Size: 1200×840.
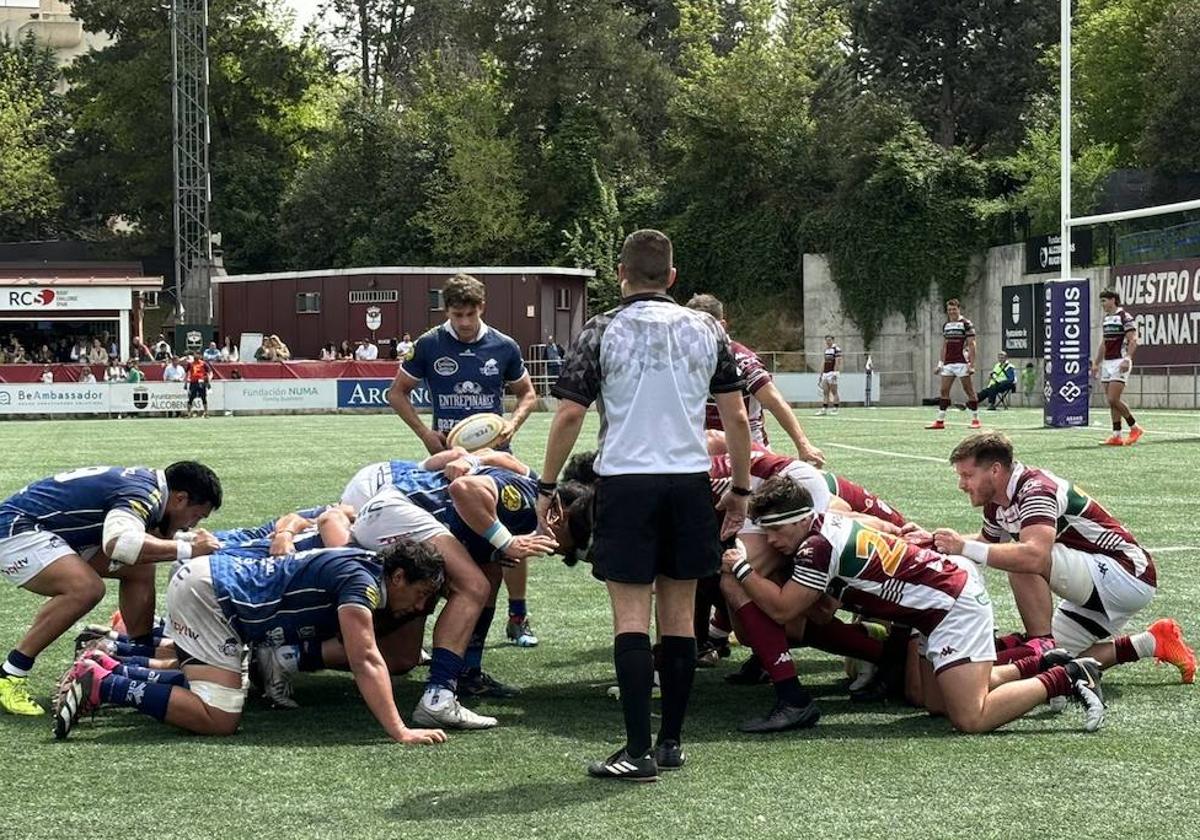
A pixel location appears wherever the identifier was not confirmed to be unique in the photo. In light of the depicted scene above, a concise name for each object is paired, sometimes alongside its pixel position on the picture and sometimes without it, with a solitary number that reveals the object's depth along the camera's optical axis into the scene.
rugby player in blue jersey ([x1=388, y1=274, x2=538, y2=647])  8.96
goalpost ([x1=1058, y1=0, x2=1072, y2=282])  23.16
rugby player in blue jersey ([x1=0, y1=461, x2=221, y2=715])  6.64
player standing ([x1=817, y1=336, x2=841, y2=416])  35.69
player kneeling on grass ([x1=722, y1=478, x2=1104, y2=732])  5.93
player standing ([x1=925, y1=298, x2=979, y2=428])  25.45
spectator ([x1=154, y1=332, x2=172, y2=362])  46.12
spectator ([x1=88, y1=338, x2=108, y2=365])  43.84
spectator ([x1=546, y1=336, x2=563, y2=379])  42.78
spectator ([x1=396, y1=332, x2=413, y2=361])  42.15
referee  5.20
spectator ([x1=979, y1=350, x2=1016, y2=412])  36.69
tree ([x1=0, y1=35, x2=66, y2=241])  68.38
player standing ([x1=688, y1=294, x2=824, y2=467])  8.21
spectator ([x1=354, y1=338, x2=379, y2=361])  44.34
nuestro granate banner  33.38
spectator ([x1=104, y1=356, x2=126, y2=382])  39.19
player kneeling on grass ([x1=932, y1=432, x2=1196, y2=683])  6.42
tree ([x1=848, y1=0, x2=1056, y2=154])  54.50
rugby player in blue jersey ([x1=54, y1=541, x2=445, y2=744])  5.97
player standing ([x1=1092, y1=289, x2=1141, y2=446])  20.33
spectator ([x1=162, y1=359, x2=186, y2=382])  38.94
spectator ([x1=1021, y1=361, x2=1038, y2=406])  39.25
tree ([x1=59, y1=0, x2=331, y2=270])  62.34
